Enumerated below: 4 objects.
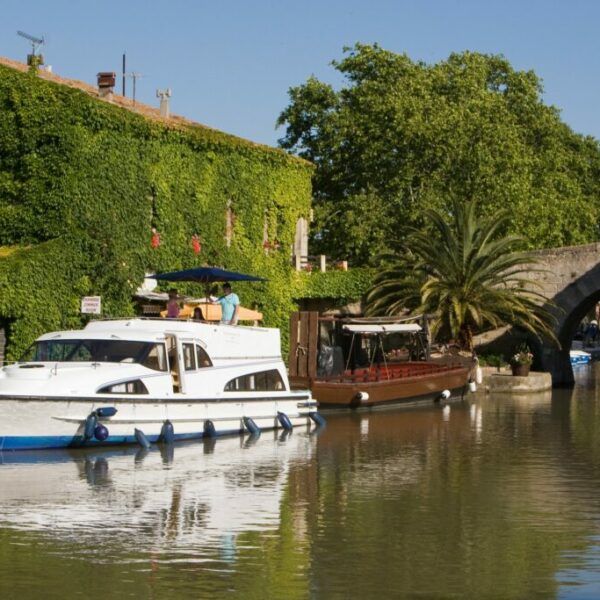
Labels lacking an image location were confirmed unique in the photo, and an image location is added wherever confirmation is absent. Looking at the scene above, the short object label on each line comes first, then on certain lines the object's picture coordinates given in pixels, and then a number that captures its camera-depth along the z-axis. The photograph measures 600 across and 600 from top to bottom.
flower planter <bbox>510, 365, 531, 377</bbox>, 44.78
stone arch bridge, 47.38
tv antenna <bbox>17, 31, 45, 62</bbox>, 45.56
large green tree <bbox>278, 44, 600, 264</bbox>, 57.81
